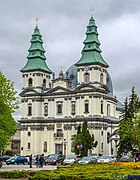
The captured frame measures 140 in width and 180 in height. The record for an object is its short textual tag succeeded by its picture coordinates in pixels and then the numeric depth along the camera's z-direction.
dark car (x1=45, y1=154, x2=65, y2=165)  48.67
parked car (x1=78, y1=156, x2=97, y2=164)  40.13
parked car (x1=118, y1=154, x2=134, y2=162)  41.27
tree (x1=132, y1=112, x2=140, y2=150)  46.56
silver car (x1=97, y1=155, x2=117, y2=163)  42.37
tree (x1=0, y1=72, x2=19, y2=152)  36.88
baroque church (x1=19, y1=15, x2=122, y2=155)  72.86
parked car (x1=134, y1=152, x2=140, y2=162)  40.19
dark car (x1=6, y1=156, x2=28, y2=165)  47.74
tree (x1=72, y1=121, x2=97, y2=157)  62.45
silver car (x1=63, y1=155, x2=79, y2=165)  45.53
